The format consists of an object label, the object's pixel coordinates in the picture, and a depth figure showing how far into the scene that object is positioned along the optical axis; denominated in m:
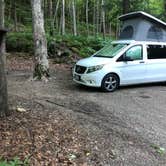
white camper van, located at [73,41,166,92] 6.26
